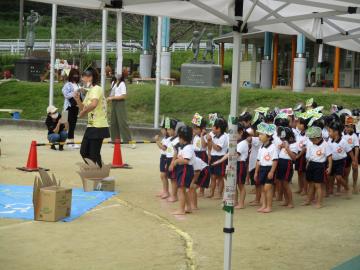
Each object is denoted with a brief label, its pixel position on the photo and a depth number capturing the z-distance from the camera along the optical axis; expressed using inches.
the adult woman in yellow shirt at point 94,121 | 444.1
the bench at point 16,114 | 946.9
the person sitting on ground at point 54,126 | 627.2
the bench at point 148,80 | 1222.9
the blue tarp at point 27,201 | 364.8
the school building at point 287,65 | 1326.3
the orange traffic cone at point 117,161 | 536.1
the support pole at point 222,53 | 1513.3
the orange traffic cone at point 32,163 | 502.3
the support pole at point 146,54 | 1393.9
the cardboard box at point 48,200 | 341.1
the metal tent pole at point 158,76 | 780.0
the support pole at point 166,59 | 1242.6
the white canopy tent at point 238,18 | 260.2
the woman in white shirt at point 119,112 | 630.5
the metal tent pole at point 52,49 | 845.2
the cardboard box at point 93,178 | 431.8
